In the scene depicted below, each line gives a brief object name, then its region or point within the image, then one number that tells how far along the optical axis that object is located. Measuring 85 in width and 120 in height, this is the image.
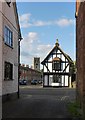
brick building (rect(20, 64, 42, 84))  45.34
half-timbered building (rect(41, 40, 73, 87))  24.18
